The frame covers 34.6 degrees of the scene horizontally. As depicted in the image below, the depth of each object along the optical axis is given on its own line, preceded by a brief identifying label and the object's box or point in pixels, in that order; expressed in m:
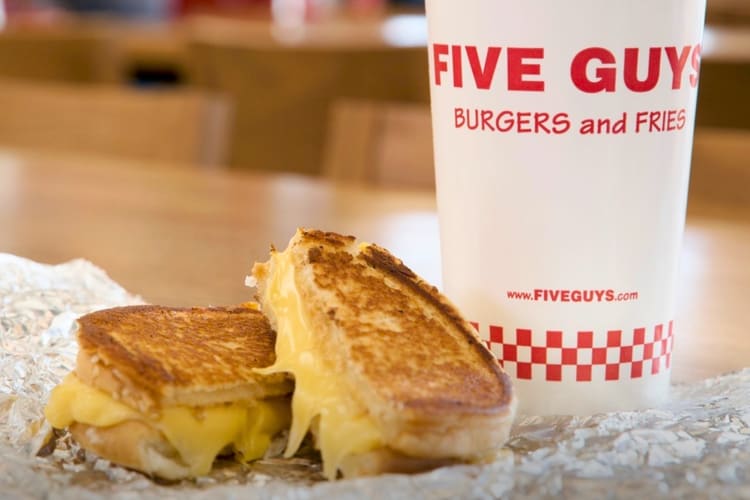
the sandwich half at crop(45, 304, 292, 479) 0.68
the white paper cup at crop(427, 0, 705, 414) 0.75
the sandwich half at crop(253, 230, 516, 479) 0.64
